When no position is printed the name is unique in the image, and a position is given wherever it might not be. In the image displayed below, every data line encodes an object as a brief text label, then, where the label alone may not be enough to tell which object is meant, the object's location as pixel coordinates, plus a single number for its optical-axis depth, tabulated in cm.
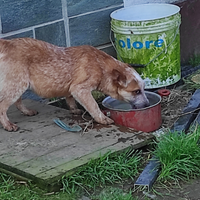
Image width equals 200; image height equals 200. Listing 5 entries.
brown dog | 504
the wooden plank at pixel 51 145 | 423
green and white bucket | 582
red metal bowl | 512
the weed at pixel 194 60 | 745
